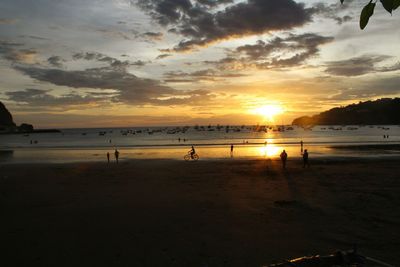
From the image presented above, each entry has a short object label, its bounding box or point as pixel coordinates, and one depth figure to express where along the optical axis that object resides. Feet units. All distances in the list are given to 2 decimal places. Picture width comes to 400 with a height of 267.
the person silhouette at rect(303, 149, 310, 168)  97.51
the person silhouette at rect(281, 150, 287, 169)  95.26
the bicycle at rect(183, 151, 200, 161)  132.39
